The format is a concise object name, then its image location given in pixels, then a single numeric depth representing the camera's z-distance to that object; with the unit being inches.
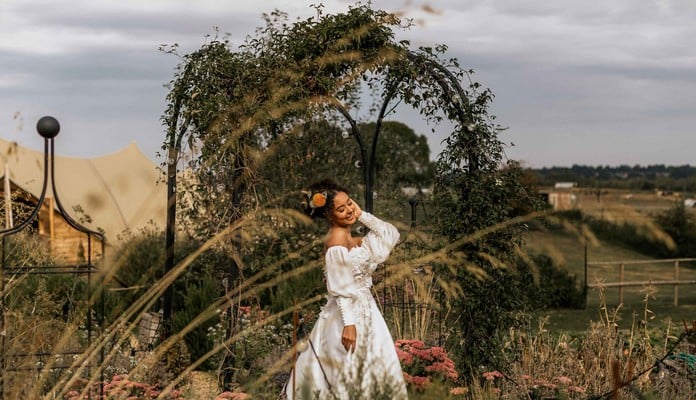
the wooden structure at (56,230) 525.3
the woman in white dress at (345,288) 183.0
